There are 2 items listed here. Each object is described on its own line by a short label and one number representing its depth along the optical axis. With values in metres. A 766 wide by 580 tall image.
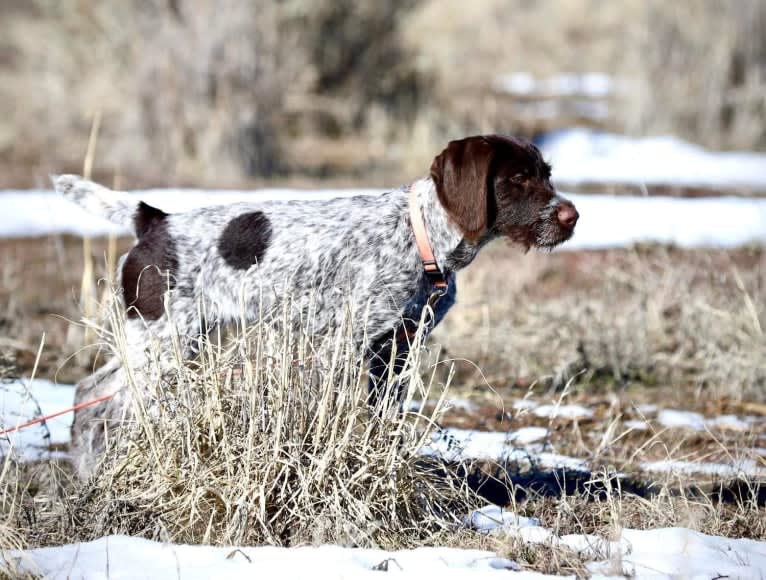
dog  7.76
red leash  7.09
